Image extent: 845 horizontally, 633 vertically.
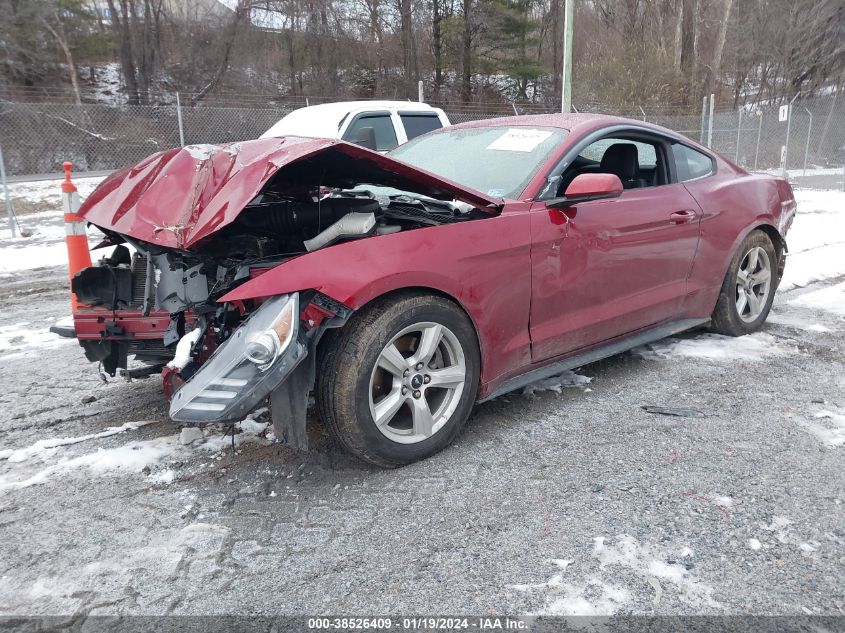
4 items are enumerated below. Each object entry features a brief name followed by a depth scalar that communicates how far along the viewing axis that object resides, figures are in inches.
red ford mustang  105.7
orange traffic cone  173.0
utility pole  512.0
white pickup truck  333.1
